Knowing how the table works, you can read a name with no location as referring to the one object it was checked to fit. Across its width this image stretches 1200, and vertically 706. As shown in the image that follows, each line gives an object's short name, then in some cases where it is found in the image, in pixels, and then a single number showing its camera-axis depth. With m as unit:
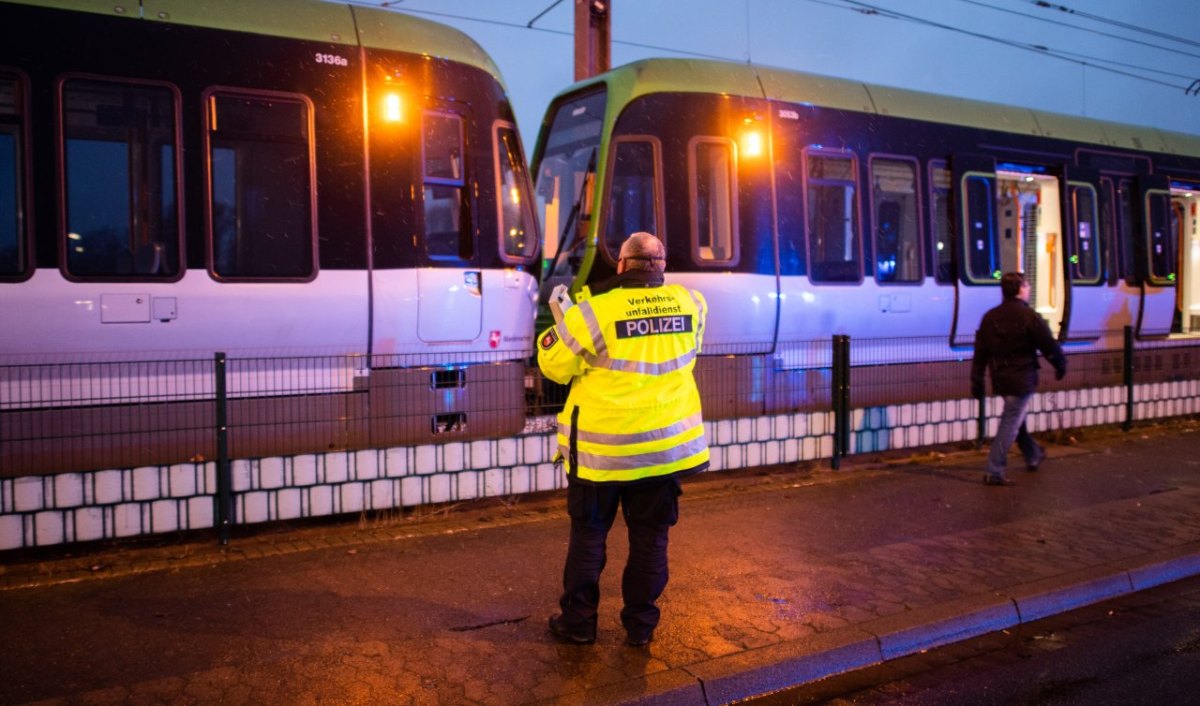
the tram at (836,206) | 10.16
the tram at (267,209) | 6.99
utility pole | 15.14
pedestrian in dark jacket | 8.59
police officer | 4.59
